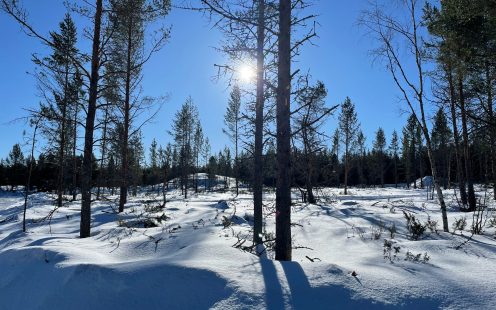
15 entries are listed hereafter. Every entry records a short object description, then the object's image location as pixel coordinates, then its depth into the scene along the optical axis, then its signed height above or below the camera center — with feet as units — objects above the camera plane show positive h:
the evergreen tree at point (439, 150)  119.71 +13.13
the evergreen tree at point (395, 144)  195.72 +21.73
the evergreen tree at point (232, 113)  88.53 +18.48
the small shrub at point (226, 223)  27.54 -3.05
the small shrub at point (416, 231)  23.02 -3.03
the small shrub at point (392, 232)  22.37 -3.19
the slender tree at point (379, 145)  190.28 +20.57
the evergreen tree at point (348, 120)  109.60 +19.43
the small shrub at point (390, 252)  15.51 -3.14
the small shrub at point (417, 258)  14.53 -3.05
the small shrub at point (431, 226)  24.67 -2.98
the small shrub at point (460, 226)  24.23 -2.85
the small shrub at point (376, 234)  22.62 -3.25
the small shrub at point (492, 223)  25.52 -2.76
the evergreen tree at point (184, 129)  119.31 +18.05
